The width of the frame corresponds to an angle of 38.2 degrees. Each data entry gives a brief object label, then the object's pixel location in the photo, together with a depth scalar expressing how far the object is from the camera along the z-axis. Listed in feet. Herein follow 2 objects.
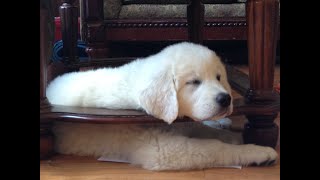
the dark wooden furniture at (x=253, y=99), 3.92
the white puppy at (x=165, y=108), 3.85
